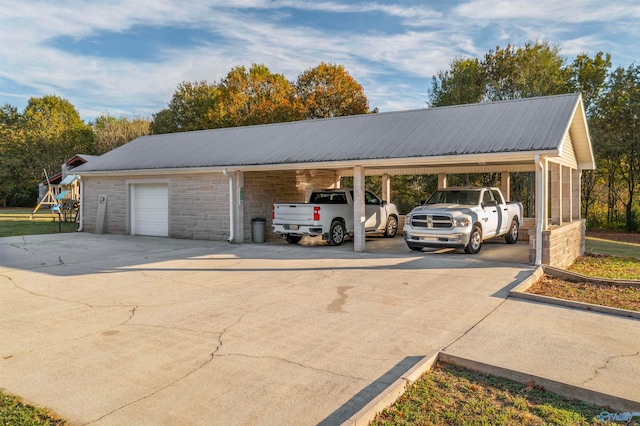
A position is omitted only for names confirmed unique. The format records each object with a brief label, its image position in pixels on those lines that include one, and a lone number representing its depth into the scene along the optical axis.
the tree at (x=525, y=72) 25.52
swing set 25.19
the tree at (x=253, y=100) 37.28
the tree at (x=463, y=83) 27.84
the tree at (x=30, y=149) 44.28
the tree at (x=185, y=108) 45.06
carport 11.77
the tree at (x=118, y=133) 46.97
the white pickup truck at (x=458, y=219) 12.40
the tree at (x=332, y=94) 37.25
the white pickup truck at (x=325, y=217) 14.84
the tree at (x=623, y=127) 24.70
